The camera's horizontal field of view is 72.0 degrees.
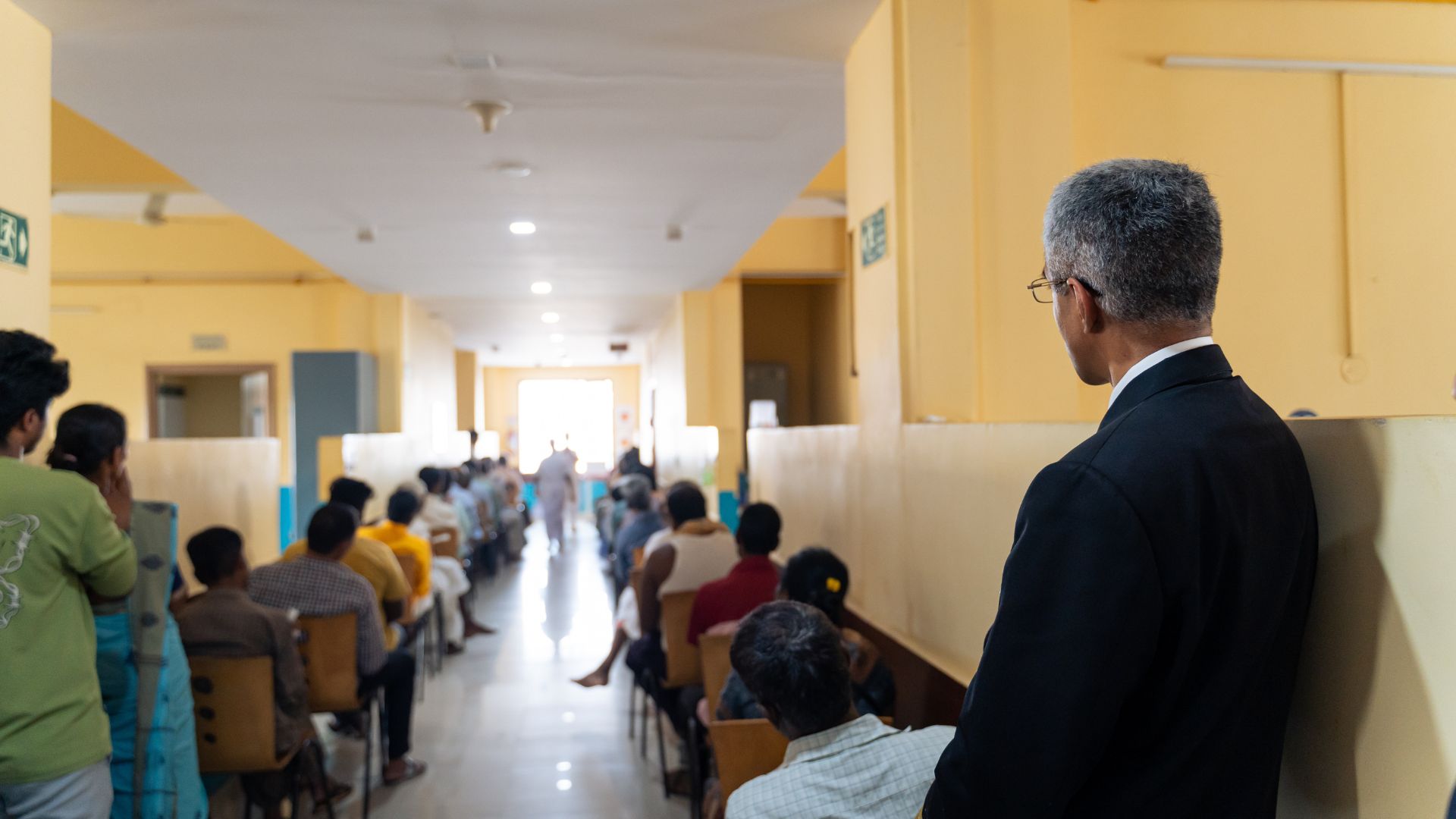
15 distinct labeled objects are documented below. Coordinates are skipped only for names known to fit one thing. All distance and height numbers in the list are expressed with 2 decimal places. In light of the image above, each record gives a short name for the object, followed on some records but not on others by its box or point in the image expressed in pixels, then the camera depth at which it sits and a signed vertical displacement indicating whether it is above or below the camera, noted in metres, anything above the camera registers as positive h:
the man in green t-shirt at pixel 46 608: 1.73 -0.31
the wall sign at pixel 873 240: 3.19 +0.59
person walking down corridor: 10.83 -0.71
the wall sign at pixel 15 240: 2.76 +0.55
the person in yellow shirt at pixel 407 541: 4.61 -0.53
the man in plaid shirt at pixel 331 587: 3.39 -0.54
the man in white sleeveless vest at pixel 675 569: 3.76 -0.56
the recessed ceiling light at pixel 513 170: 4.89 +1.26
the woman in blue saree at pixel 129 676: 2.14 -0.53
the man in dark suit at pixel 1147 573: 0.88 -0.14
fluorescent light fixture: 3.53 +1.24
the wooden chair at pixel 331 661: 3.30 -0.77
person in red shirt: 3.23 -0.52
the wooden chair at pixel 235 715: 2.71 -0.78
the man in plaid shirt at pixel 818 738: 1.50 -0.51
